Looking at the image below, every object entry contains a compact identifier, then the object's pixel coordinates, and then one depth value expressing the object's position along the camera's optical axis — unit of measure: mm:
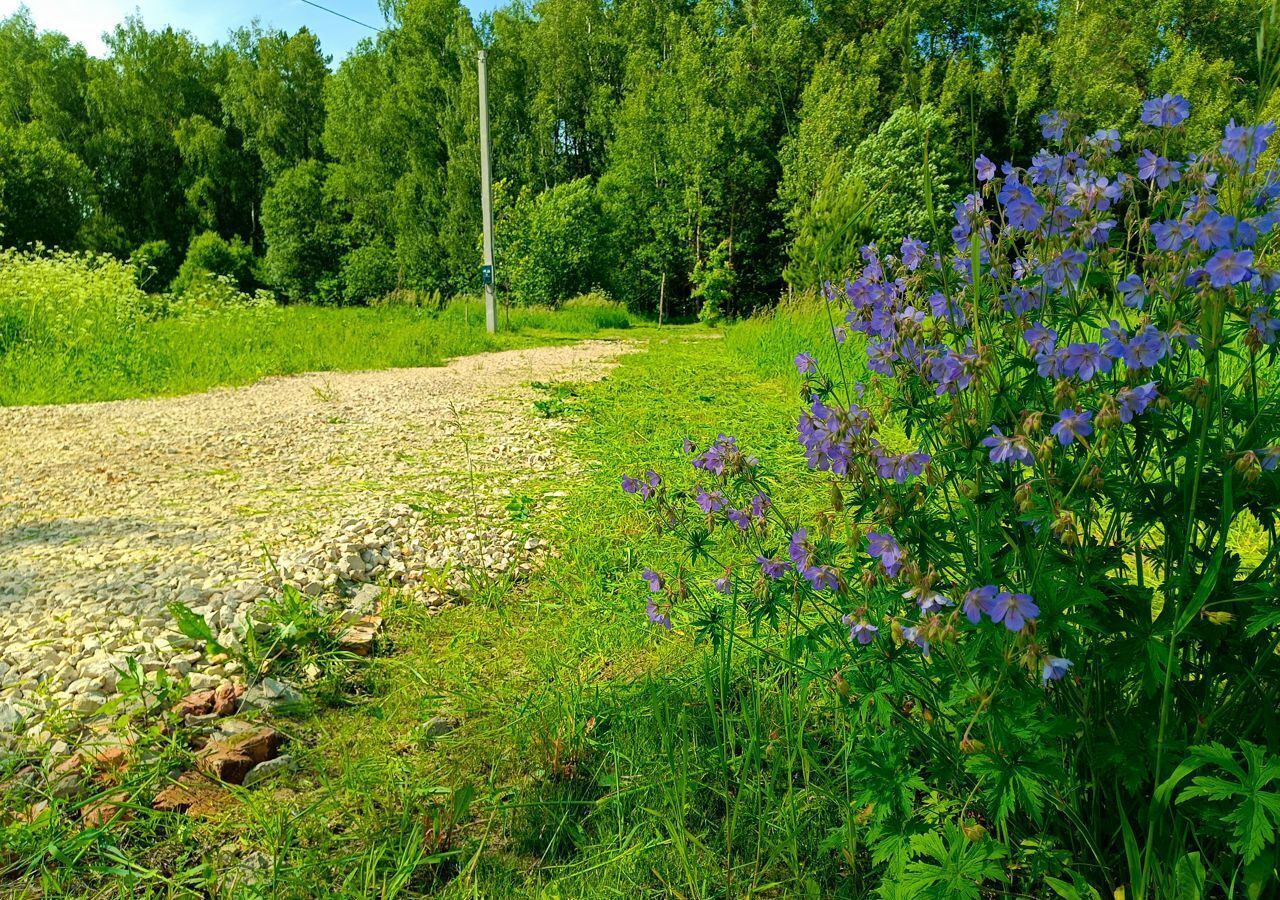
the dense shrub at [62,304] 7559
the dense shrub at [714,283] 22453
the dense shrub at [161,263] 28906
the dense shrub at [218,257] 29445
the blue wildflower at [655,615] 1484
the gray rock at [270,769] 1748
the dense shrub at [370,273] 28000
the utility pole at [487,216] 13250
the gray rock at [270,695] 2014
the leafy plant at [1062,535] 979
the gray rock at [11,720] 1839
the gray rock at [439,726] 1900
